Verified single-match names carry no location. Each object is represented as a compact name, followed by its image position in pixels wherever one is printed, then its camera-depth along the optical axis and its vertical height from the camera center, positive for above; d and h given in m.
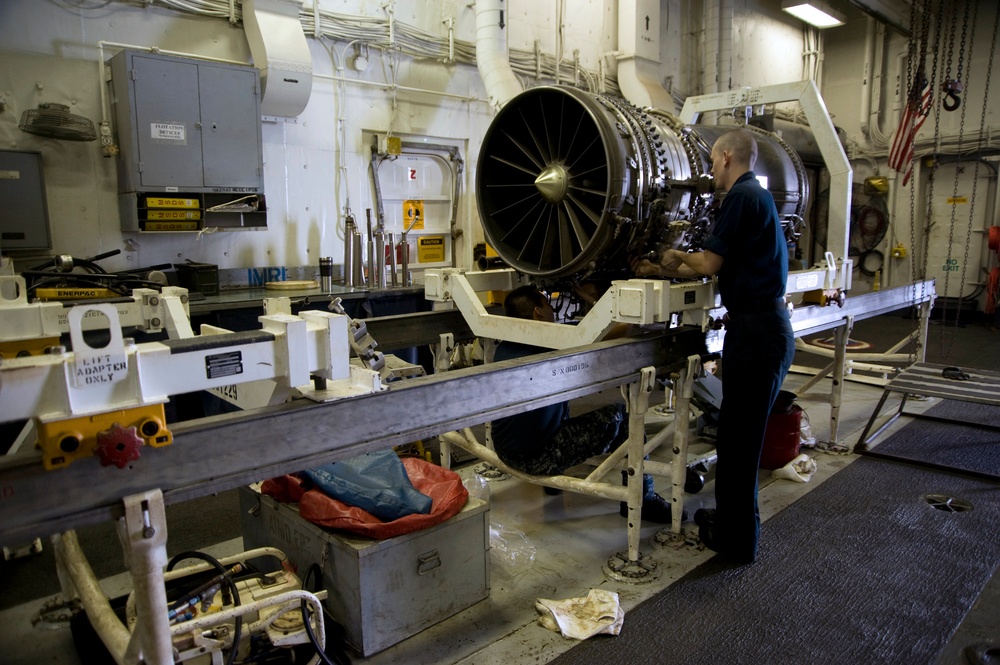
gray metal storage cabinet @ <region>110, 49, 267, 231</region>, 3.69 +0.58
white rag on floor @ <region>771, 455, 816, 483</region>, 3.34 -1.12
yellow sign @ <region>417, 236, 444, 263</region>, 5.48 -0.04
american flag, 4.74 +0.96
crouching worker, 2.60 -0.73
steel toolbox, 1.98 -1.00
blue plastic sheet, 2.08 -0.77
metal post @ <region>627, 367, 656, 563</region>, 2.38 -0.70
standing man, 2.40 -0.26
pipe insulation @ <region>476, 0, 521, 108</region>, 5.04 +1.42
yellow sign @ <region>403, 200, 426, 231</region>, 5.35 +0.23
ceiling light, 7.10 +2.54
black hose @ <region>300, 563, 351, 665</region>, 1.76 -1.03
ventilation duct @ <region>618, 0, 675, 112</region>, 6.31 +1.82
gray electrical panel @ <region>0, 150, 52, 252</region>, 3.46 +0.21
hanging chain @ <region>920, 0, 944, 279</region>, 8.34 +0.30
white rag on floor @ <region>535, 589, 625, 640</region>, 2.13 -1.20
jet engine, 2.42 +0.23
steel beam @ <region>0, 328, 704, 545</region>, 1.18 -0.42
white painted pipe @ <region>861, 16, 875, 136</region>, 8.59 +2.10
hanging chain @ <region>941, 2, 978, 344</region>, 7.53 +0.38
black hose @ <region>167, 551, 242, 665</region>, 1.66 -0.87
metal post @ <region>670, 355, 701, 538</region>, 2.59 -0.66
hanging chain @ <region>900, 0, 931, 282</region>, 4.61 +1.39
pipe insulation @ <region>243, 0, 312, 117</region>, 4.13 +1.19
